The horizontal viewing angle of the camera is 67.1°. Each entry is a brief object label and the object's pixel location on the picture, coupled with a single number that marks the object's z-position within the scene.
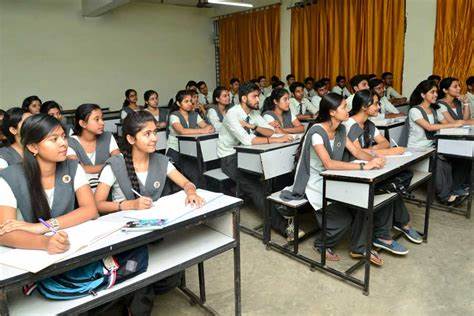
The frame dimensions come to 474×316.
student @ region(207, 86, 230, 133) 4.49
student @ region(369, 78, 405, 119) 4.74
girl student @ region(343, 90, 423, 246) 2.62
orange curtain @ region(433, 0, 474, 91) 5.00
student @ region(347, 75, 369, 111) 4.41
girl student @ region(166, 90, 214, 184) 3.95
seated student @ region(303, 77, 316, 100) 6.54
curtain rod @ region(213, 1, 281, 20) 7.27
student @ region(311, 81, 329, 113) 5.88
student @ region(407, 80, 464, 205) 3.42
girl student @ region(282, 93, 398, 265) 2.39
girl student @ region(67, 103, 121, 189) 2.54
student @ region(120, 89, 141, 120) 5.73
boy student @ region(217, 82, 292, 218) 3.08
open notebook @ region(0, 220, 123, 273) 1.12
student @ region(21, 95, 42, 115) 4.25
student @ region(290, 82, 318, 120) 5.54
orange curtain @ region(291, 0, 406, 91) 5.74
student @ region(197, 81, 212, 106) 6.92
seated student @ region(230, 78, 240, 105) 6.98
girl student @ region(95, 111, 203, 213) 1.76
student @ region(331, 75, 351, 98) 6.19
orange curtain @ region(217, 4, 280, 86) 7.44
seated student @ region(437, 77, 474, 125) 3.78
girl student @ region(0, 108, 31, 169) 2.24
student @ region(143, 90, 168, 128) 4.82
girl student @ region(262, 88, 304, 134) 3.62
